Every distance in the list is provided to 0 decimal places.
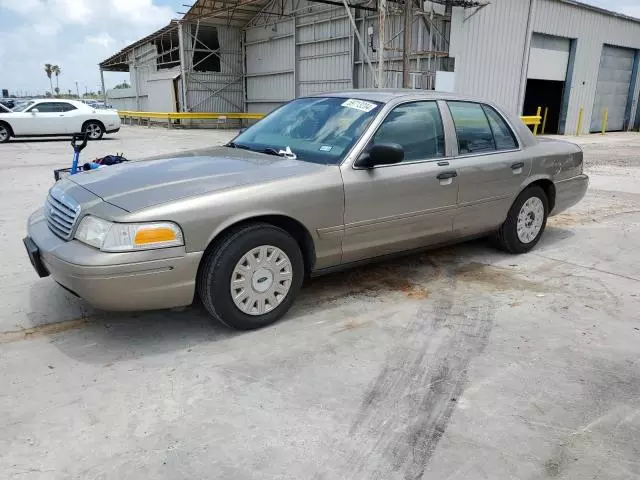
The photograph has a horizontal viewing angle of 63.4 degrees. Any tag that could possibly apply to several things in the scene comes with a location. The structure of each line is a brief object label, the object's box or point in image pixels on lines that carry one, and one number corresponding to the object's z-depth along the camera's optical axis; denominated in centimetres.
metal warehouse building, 1791
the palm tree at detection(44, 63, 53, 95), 10178
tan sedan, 299
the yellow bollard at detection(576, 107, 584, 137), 2269
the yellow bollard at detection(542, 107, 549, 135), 2209
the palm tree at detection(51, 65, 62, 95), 10644
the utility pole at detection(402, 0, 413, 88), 1606
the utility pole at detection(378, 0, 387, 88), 1598
